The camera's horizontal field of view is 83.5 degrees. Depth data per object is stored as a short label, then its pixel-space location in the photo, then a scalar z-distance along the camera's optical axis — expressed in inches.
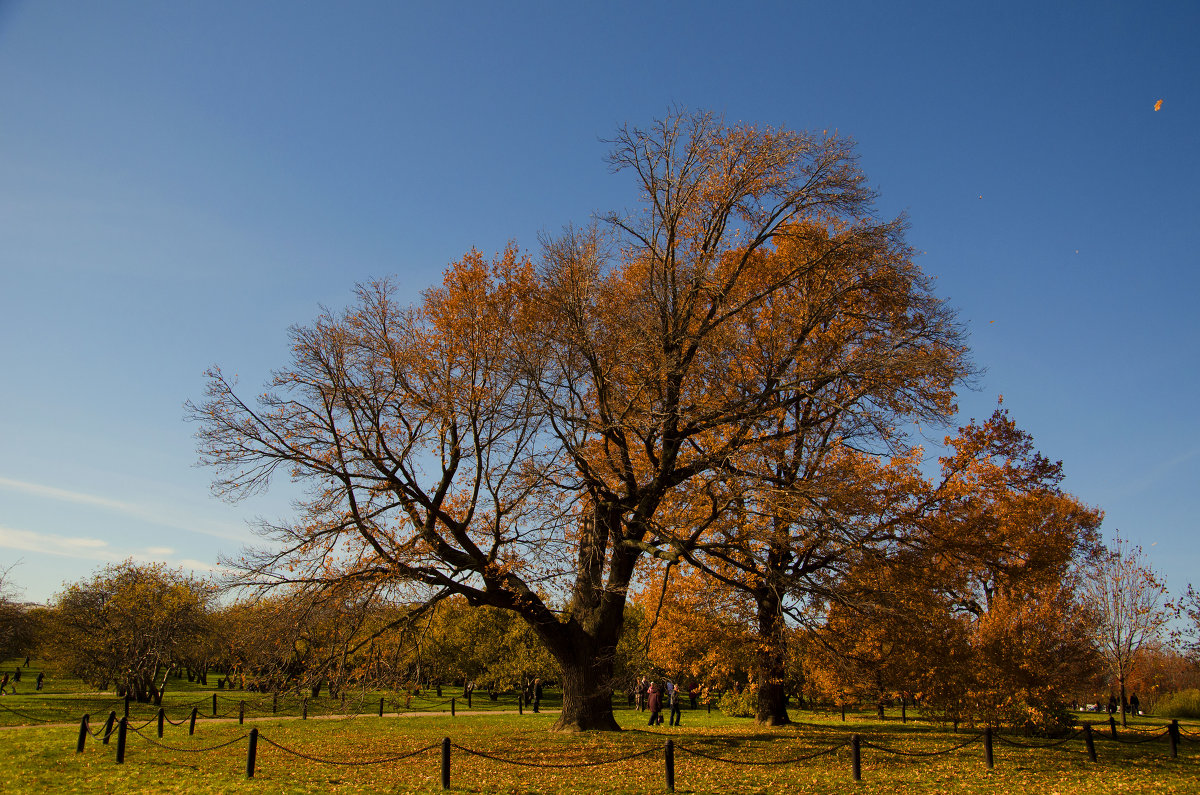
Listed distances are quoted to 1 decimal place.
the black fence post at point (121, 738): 535.2
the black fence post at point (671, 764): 411.2
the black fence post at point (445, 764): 421.4
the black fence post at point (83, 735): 560.4
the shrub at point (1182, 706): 1469.0
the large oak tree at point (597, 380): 600.1
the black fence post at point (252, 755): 469.7
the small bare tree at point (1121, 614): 1309.1
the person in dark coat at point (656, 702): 937.1
